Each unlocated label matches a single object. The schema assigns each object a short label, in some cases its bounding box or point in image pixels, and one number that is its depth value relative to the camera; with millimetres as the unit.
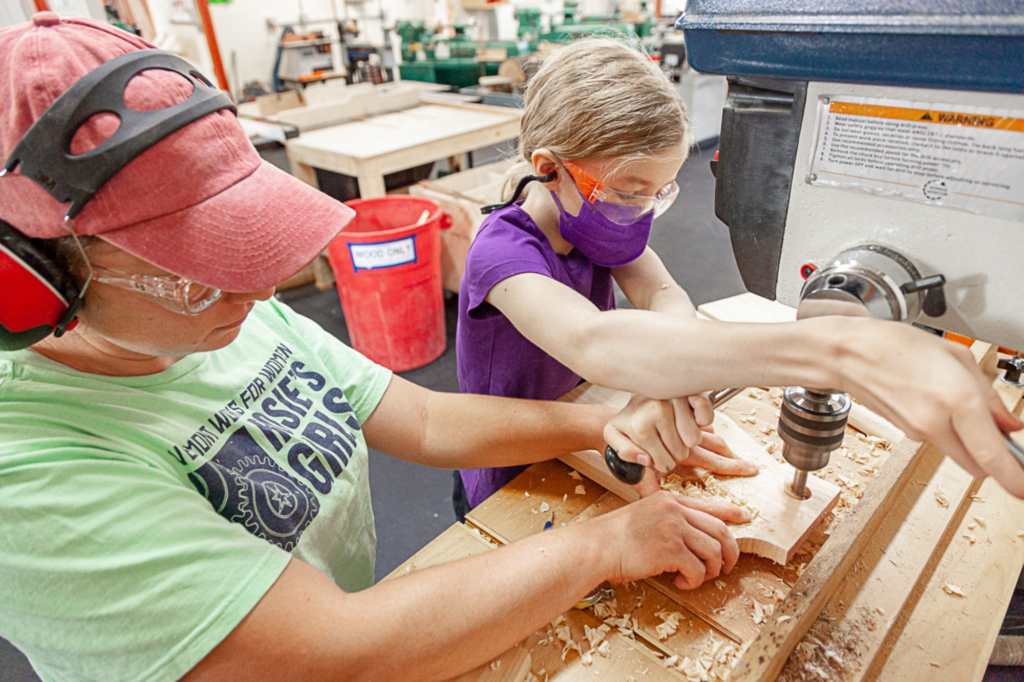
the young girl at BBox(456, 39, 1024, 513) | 536
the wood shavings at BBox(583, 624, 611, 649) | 834
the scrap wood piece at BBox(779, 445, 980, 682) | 777
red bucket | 2566
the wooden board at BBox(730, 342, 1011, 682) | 734
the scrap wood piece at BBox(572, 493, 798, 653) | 832
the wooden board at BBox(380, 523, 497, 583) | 931
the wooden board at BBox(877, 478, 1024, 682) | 777
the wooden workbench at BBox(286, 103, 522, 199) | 2902
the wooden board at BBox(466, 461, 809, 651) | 850
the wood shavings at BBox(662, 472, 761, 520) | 999
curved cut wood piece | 895
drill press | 515
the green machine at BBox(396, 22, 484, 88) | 5621
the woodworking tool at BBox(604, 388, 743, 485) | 864
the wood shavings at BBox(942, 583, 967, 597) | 865
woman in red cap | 576
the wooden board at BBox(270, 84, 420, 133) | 3551
